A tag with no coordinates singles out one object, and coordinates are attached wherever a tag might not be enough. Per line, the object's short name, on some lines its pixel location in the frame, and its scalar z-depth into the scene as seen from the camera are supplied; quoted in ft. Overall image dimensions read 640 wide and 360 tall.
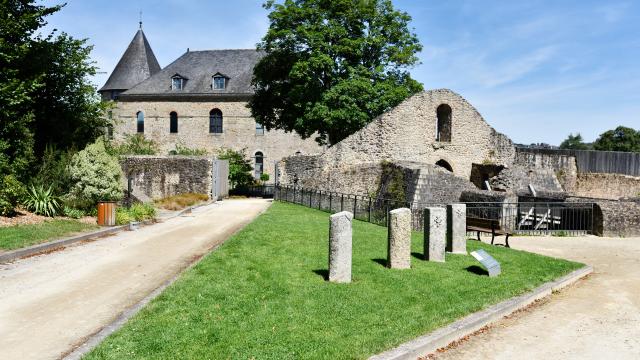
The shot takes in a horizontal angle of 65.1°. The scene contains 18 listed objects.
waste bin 50.47
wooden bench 44.32
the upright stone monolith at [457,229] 38.27
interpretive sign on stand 30.86
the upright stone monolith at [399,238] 31.40
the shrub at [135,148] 107.65
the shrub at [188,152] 120.88
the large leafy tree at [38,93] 50.26
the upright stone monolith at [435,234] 34.71
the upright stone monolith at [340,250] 27.99
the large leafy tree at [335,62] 92.43
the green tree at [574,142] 292.55
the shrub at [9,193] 46.74
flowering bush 55.62
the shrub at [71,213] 52.70
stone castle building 152.56
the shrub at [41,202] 50.98
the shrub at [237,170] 117.08
